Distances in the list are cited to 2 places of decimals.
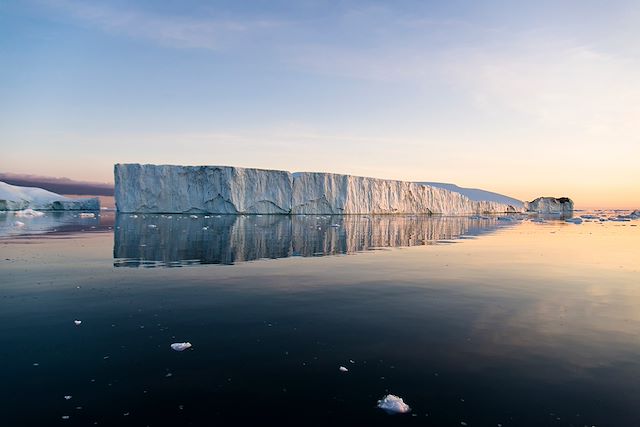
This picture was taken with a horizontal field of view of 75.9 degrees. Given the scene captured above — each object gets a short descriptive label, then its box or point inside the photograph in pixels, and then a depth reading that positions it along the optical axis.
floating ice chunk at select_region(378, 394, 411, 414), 2.99
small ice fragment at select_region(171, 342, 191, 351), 4.05
